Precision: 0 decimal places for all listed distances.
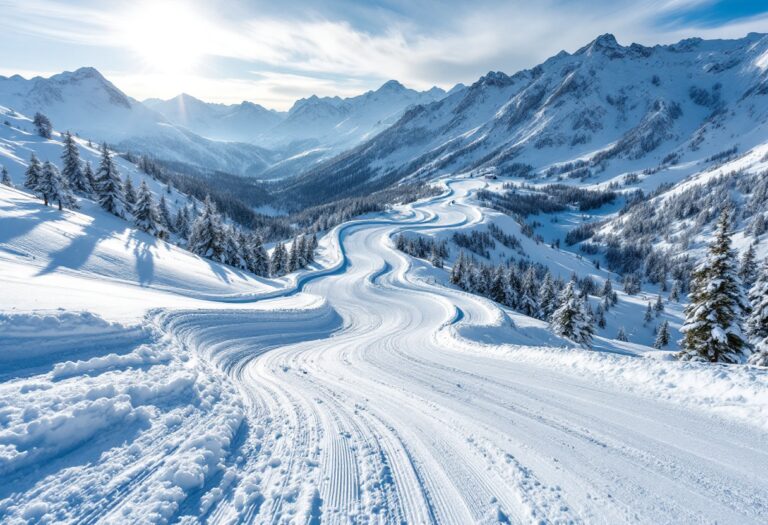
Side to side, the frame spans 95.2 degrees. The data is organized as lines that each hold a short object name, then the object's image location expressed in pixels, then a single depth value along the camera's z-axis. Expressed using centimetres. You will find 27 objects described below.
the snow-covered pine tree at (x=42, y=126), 13212
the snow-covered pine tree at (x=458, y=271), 5335
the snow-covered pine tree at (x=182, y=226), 7331
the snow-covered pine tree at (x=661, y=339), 6299
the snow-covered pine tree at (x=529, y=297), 5328
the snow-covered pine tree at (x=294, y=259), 5272
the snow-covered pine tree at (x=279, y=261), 5431
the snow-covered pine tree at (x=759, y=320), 1826
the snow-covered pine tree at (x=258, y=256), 4838
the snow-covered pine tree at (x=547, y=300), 5006
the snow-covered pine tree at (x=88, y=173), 5153
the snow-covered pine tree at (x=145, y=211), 3981
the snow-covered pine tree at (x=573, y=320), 3077
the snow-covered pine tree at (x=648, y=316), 9188
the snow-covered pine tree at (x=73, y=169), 4660
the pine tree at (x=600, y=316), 8147
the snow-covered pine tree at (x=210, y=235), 3906
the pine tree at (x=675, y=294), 11150
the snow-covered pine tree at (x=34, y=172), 3377
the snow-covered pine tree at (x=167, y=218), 7374
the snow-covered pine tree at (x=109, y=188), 3978
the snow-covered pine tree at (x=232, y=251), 4072
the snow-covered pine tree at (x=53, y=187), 3350
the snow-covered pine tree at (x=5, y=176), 6379
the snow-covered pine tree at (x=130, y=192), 4707
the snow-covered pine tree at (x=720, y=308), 1730
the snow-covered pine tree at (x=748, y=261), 2292
